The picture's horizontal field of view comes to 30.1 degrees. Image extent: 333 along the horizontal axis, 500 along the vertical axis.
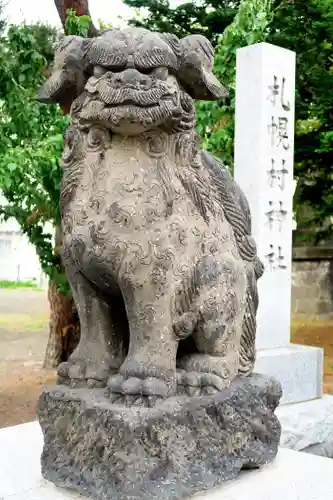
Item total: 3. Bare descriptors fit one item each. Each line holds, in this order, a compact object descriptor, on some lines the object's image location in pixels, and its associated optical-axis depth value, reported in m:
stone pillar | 3.80
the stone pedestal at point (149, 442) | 1.40
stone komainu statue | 1.48
